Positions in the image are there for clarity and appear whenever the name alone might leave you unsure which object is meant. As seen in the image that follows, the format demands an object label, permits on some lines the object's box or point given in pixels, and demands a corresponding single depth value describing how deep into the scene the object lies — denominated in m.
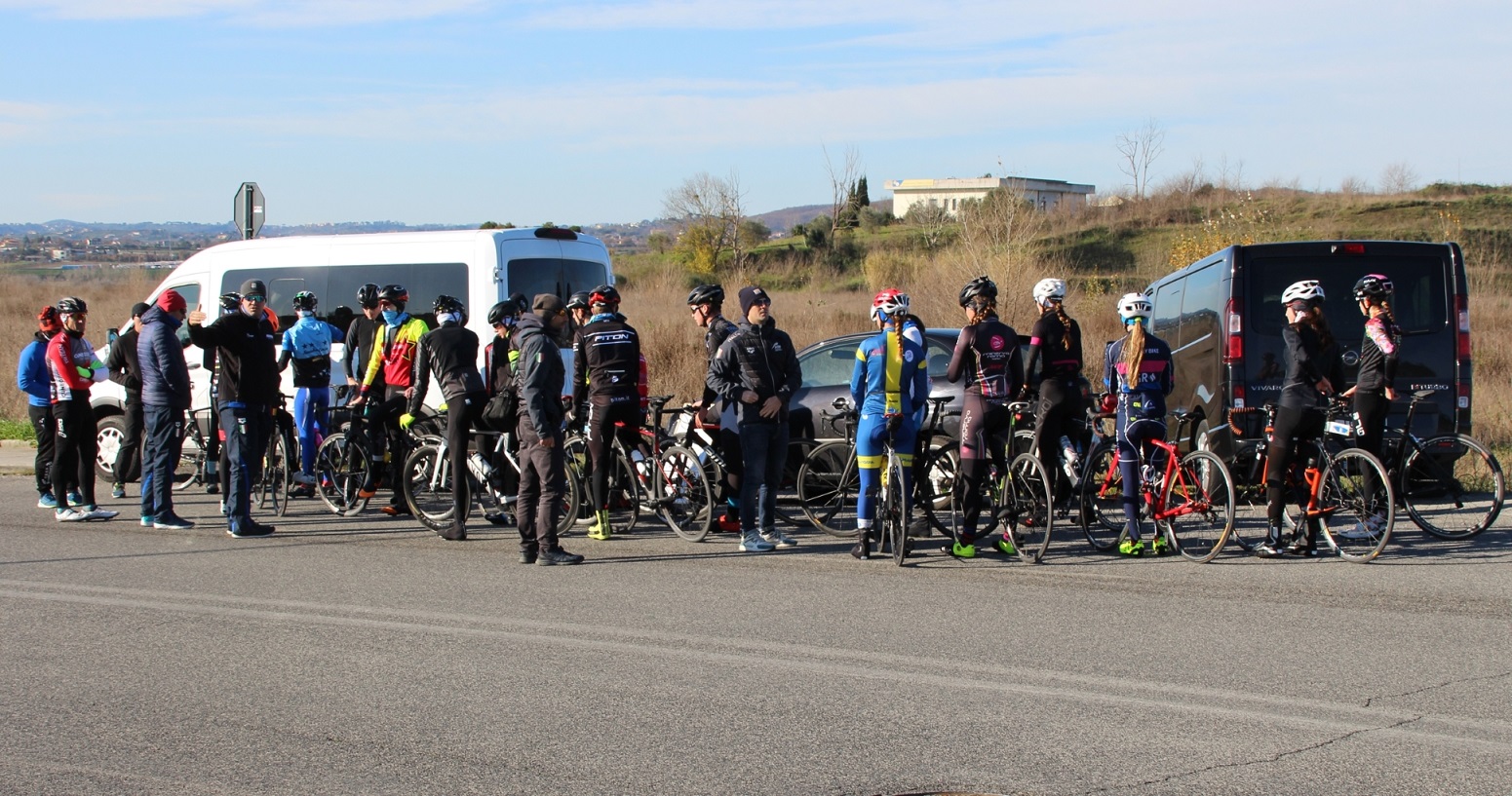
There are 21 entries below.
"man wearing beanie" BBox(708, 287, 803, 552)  9.73
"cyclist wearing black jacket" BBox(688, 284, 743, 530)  10.34
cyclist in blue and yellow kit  9.26
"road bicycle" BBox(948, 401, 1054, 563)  9.28
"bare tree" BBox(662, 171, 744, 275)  53.31
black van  11.21
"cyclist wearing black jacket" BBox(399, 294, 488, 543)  10.53
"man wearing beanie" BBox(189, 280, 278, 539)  10.79
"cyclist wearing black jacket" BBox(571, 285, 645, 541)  10.40
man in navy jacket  10.98
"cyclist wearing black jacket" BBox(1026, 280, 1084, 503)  9.47
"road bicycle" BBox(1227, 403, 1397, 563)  8.99
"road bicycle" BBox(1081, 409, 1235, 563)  9.09
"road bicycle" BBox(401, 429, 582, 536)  10.92
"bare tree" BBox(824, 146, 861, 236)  53.41
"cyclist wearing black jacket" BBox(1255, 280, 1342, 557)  9.04
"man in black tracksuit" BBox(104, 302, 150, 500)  12.12
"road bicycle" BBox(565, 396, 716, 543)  10.37
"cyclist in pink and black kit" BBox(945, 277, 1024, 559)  9.40
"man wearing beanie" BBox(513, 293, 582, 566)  9.20
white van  13.45
